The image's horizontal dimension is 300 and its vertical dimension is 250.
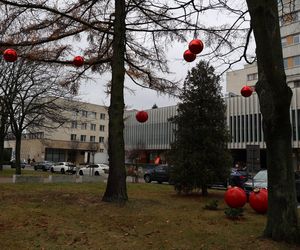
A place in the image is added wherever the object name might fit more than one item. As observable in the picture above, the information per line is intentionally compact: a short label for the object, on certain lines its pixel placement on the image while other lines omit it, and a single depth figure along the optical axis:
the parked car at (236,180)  21.94
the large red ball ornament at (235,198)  11.55
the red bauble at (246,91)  12.14
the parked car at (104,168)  43.34
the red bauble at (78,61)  11.87
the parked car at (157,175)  30.08
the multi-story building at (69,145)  79.60
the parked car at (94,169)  42.24
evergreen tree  16.55
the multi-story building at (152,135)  62.16
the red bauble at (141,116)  13.06
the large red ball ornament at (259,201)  11.18
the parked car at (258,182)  15.38
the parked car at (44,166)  53.21
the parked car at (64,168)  46.43
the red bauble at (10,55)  10.17
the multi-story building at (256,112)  46.38
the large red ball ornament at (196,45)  9.59
